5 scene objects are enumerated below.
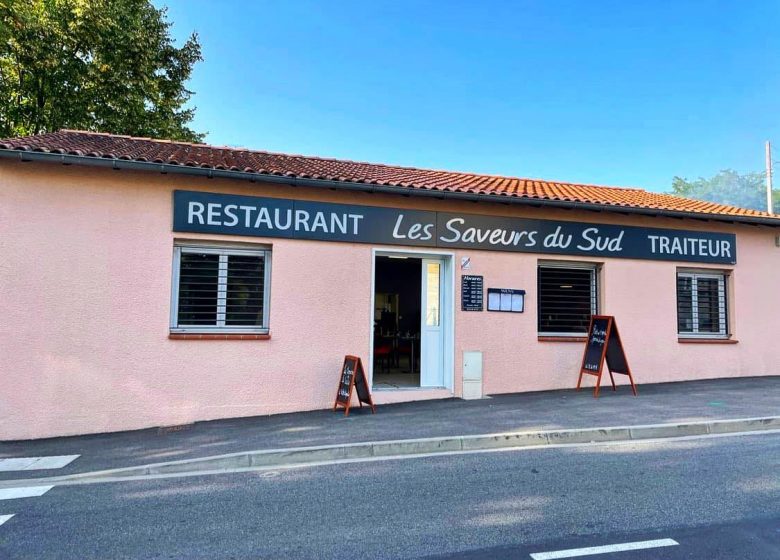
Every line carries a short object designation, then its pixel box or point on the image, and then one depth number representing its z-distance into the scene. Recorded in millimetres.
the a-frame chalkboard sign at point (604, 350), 8641
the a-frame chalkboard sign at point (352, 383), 7543
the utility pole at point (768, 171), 30344
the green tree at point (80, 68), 13430
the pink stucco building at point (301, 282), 7051
